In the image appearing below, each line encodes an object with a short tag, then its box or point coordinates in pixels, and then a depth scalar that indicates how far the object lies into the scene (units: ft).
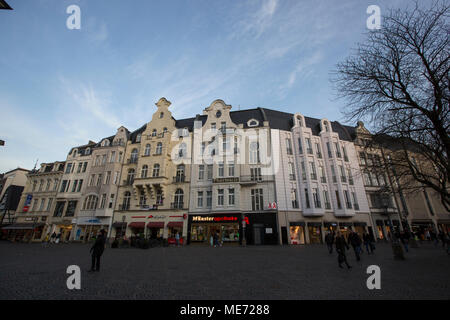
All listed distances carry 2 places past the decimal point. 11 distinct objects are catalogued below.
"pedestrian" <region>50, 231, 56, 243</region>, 93.85
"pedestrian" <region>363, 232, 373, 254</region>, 48.39
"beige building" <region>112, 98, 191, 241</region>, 89.10
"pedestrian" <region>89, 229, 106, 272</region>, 27.79
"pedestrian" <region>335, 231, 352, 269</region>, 30.25
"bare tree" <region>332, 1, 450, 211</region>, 28.14
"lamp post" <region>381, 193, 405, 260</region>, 37.50
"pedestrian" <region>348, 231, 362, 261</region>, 37.22
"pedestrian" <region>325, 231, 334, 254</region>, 48.38
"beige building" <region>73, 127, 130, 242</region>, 94.99
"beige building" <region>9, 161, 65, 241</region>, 104.83
